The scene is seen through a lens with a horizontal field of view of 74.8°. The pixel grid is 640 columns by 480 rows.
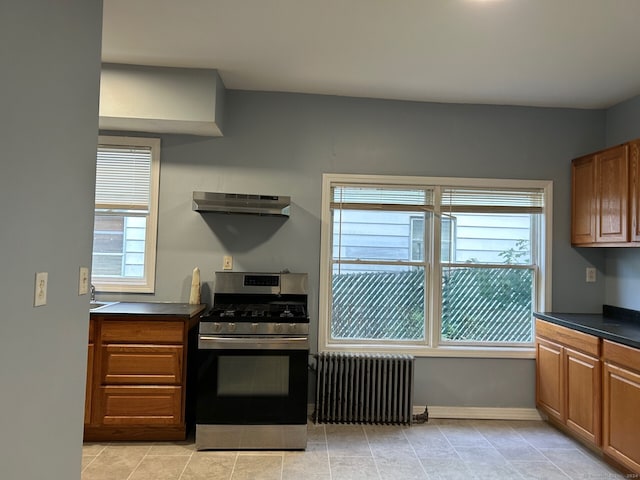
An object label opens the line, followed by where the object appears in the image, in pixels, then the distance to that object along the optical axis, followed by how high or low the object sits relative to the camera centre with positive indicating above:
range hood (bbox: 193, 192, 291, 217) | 3.02 +0.38
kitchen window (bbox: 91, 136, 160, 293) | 3.41 +0.34
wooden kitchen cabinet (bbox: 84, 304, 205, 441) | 2.81 -0.84
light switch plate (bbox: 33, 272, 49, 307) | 1.41 -0.14
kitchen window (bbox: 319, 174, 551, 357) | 3.55 -0.03
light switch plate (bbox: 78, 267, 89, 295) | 1.73 -0.13
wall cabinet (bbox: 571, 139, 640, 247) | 2.92 +0.52
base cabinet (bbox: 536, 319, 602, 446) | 2.74 -0.82
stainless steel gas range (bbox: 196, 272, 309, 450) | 2.79 -0.86
